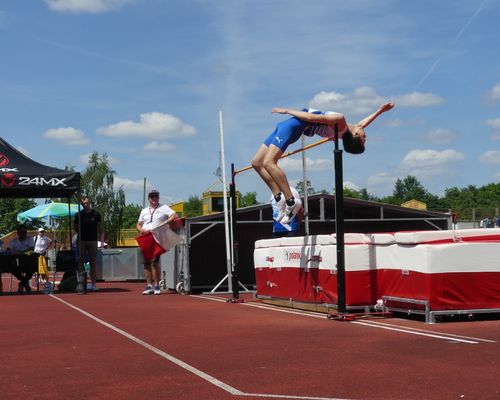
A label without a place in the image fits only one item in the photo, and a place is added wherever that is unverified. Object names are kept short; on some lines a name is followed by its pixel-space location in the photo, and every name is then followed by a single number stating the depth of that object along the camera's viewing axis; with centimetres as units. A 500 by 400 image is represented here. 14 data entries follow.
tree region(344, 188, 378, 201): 14046
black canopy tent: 1750
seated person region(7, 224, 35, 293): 1881
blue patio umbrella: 2919
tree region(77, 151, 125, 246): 6041
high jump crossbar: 1433
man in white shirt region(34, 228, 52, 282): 2436
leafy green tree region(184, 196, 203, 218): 15276
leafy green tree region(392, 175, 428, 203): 18375
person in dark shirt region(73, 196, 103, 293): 1856
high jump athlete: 1084
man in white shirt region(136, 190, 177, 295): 1720
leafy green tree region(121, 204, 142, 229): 13579
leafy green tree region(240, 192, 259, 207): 13462
